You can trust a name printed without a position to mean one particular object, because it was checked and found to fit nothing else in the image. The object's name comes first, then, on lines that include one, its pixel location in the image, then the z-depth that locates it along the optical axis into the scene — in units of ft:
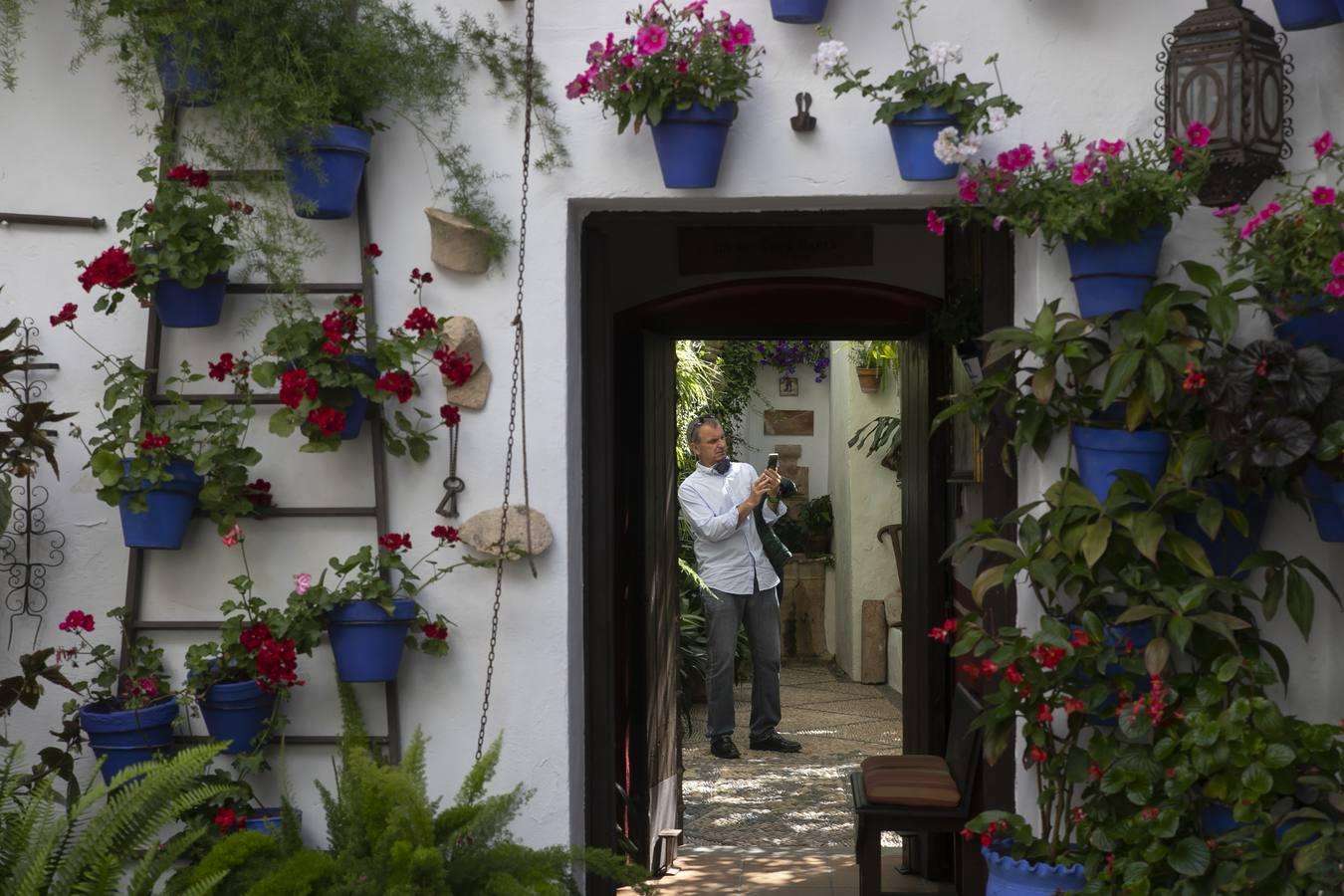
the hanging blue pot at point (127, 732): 10.38
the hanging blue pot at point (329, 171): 10.37
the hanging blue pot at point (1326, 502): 9.55
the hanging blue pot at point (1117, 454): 9.92
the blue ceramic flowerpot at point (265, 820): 10.52
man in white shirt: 22.03
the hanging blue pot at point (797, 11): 10.30
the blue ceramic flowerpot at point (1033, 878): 9.88
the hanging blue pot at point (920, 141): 10.16
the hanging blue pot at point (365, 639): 10.49
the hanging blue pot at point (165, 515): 10.46
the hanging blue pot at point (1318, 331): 9.84
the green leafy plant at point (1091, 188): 9.70
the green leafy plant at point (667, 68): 10.09
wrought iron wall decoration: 11.25
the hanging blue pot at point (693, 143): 10.25
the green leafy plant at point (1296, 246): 9.21
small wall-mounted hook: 10.61
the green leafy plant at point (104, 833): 9.19
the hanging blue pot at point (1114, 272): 10.07
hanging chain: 10.87
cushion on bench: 14.07
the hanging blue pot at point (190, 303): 10.53
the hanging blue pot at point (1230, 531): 10.18
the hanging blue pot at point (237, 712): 10.44
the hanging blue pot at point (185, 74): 10.22
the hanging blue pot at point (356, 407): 10.49
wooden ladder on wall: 10.91
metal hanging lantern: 9.66
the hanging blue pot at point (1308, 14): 9.86
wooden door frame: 11.73
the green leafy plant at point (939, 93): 10.03
